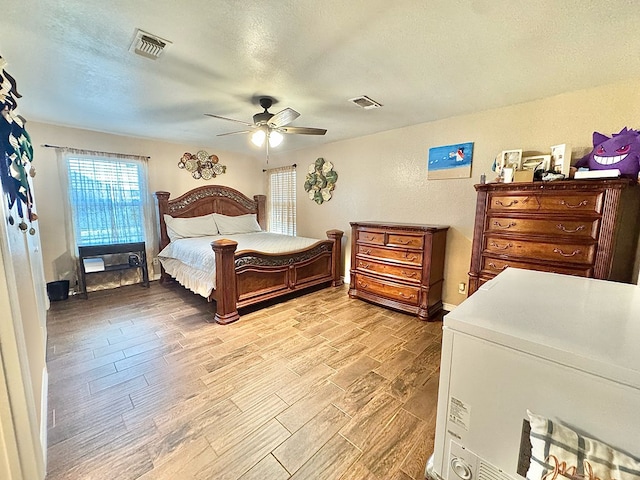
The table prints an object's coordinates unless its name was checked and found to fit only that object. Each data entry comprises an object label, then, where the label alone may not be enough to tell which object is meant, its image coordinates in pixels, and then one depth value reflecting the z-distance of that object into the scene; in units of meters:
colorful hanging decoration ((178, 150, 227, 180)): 4.63
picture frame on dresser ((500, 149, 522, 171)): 2.48
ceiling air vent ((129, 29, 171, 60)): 1.60
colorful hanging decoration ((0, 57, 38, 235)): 1.25
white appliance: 0.74
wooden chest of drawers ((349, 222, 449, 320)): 3.00
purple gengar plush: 1.94
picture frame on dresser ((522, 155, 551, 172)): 2.30
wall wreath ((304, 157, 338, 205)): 4.39
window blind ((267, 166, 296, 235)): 5.19
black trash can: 3.47
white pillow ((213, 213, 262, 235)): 4.81
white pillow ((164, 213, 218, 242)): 4.25
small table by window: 3.60
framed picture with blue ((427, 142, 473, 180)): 2.96
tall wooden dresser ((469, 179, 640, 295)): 1.96
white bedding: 3.12
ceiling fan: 2.36
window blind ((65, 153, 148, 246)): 3.71
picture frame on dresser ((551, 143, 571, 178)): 2.18
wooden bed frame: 2.90
